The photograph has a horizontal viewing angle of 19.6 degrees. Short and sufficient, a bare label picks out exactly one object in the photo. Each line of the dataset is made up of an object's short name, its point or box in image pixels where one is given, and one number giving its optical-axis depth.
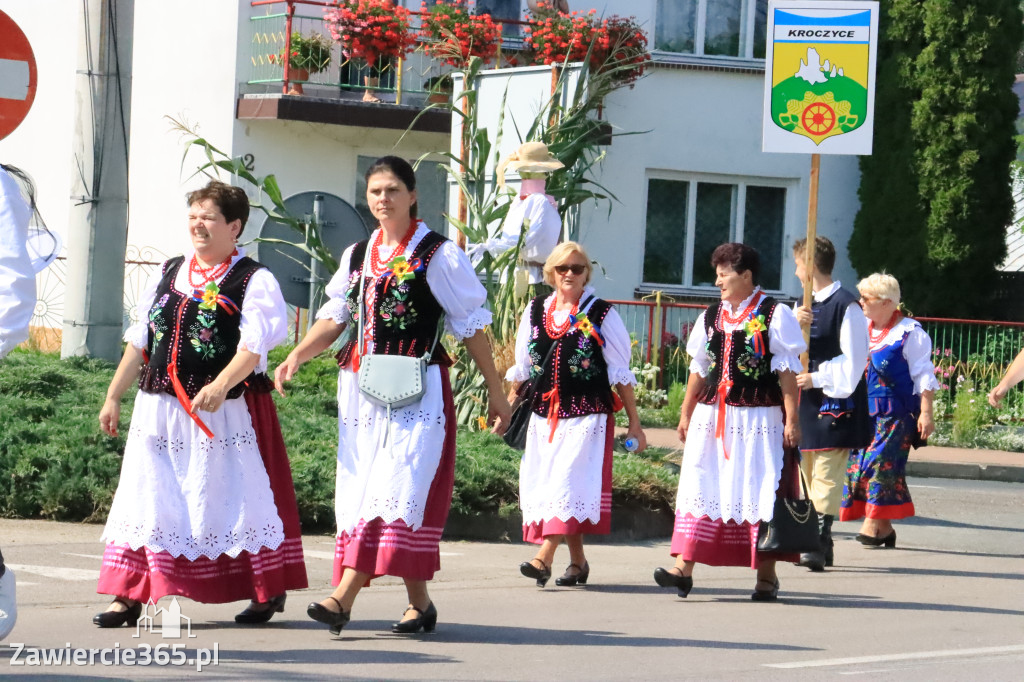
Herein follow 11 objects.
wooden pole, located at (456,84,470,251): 23.27
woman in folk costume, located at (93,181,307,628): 11.82
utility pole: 20.53
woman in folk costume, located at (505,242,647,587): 15.44
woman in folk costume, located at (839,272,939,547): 19.24
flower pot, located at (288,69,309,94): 37.84
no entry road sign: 14.01
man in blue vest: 17.17
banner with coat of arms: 17.51
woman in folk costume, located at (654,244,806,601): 15.00
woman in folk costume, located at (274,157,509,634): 12.07
